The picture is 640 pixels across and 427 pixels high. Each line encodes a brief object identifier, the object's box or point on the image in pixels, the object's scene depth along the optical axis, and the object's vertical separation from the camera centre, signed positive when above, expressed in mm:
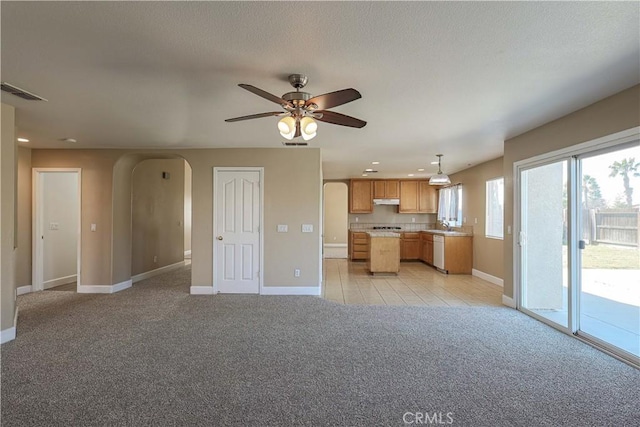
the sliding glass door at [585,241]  3037 -305
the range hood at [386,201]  9078 +395
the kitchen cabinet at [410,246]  8992 -913
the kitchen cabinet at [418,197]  9133 +518
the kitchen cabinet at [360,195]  9195 +578
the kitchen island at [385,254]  6883 -880
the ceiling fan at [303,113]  2350 +831
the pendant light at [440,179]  6000 +689
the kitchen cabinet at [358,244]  9109 -872
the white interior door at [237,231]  5250 -286
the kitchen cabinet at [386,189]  9156 +755
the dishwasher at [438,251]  7266 -896
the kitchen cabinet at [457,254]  7082 -901
